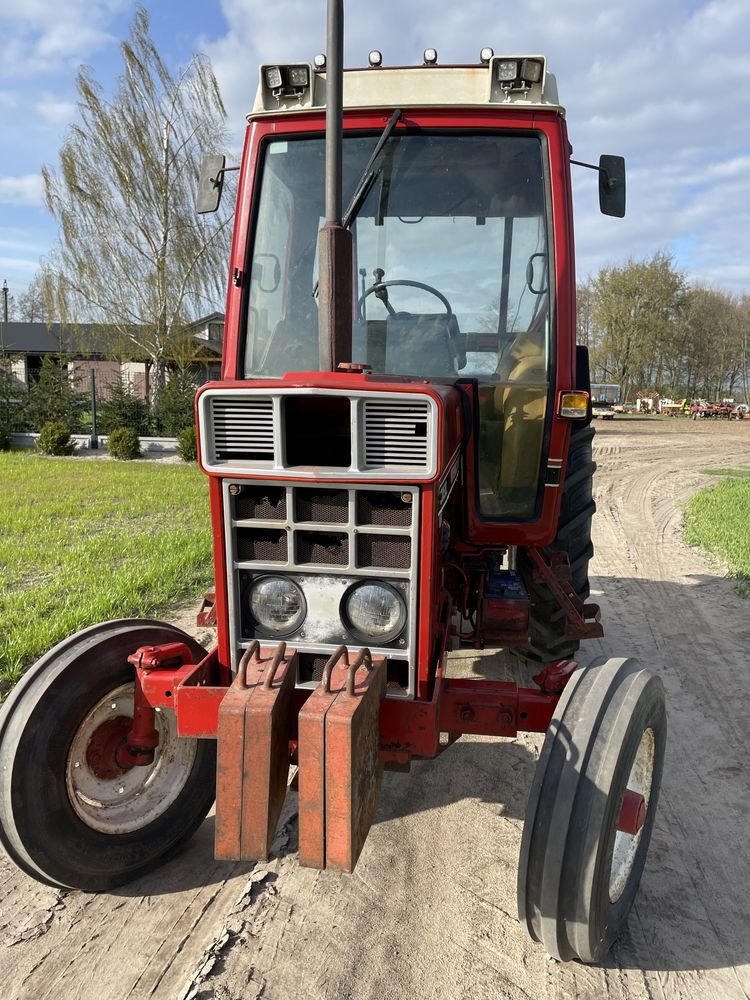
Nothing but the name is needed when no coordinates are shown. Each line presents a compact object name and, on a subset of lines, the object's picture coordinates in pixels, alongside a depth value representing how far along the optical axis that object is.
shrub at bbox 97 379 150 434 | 17.69
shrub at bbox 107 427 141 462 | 16.16
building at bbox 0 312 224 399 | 19.64
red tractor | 2.04
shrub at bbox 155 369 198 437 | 17.59
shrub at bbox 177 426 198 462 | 15.65
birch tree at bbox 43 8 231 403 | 21.84
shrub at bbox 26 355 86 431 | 17.39
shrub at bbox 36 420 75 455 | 16.12
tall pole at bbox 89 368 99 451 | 17.51
